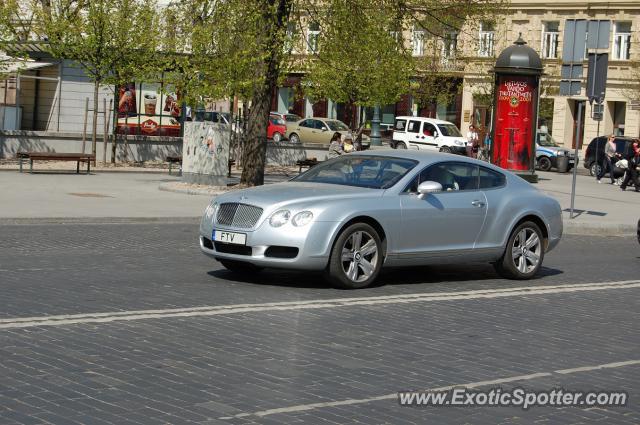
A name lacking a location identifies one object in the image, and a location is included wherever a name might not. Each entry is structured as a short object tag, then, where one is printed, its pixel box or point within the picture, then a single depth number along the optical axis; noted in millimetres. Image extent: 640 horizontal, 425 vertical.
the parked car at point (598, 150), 46375
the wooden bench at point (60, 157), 30641
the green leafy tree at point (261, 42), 27234
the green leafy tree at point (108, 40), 36781
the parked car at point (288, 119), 62016
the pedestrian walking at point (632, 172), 38812
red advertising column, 37750
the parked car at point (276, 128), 61688
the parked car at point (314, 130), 60594
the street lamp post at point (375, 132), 58750
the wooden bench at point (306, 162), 36688
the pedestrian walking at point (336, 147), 35719
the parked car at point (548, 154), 51406
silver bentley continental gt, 12562
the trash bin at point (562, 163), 50625
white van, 57656
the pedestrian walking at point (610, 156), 42469
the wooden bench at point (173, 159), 33844
